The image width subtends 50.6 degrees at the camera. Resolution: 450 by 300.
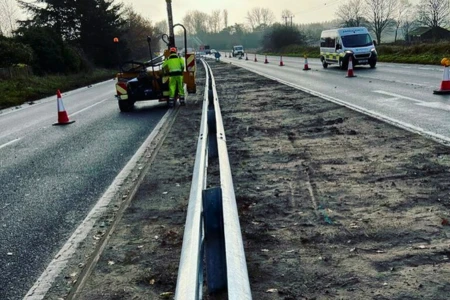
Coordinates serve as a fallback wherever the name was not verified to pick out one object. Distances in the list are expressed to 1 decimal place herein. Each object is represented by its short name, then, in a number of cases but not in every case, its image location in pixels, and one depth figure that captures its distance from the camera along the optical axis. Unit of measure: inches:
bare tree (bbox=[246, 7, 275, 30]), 7225.4
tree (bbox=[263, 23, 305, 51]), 3531.0
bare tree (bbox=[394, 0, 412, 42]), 4389.8
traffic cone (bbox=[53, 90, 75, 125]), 513.0
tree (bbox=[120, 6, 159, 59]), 2930.6
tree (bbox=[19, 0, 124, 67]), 2080.5
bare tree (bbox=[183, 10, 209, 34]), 7772.6
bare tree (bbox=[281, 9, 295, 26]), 4937.0
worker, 549.3
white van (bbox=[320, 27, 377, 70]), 1094.4
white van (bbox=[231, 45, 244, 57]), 3331.7
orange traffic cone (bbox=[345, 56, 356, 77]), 858.8
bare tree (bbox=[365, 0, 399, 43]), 4092.8
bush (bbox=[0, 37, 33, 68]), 1242.6
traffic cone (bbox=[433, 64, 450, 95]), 518.6
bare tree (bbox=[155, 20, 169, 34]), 7064.5
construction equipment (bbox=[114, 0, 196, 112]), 569.3
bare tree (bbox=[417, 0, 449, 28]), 3166.8
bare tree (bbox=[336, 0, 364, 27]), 4453.7
